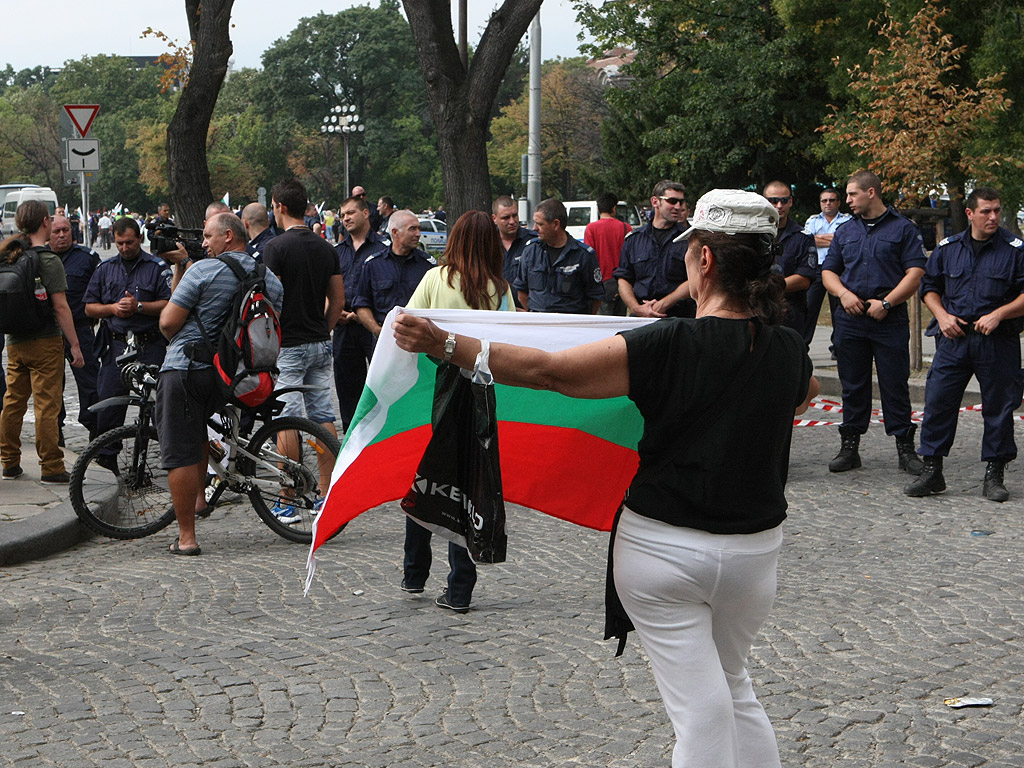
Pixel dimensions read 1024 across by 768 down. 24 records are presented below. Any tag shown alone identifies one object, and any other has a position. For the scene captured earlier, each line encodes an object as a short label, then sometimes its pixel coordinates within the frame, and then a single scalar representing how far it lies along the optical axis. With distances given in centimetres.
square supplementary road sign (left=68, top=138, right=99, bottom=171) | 2050
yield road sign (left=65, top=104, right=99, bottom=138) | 1991
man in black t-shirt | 871
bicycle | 766
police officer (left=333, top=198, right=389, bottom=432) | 991
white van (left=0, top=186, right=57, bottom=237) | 4975
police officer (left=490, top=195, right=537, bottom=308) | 1114
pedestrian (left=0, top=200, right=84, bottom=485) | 901
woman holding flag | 304
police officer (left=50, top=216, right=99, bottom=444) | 966
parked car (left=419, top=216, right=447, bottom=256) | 4086
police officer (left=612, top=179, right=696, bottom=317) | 915
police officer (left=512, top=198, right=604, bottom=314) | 980
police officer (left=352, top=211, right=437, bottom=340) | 927
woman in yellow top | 612
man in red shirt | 1488
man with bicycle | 721
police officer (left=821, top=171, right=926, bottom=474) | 918
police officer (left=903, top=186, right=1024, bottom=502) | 859
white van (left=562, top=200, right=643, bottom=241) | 4178
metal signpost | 2020
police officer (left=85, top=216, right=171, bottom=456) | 897
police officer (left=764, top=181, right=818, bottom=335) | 945
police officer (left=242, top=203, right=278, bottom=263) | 1006
